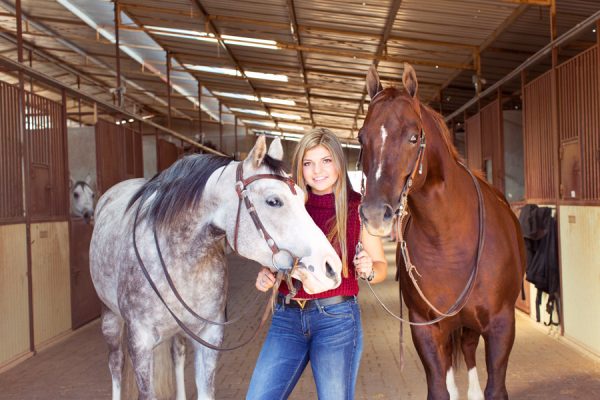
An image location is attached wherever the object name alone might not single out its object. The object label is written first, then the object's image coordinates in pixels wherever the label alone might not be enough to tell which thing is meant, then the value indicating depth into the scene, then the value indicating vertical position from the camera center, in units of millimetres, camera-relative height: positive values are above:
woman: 2152 -376
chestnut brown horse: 2744 -289
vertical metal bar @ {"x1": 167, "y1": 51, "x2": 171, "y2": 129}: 11004 +2156
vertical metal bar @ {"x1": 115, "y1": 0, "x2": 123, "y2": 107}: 7812 +1702
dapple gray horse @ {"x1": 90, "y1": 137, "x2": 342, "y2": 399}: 2359 -172
